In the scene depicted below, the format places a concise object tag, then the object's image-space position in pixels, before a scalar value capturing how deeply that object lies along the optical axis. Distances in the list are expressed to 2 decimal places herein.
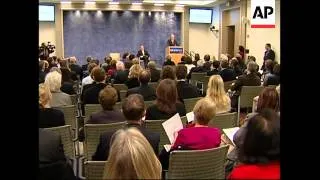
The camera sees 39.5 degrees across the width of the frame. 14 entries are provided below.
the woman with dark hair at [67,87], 7.33
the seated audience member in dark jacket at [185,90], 6.70
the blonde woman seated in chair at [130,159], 2.29
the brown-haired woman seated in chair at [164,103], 4.87
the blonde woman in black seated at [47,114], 4.48
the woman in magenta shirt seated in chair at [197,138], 3.56
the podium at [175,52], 17.47
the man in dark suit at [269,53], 13.99
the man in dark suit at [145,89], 6.27
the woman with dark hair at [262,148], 2.31
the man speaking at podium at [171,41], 19.34
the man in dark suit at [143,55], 17.47
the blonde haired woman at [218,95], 5.54
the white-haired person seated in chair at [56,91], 5.98
